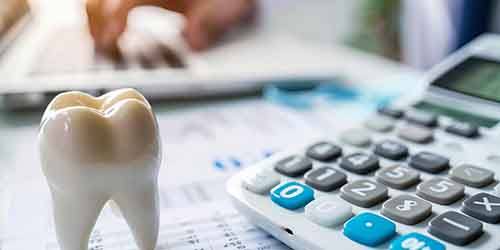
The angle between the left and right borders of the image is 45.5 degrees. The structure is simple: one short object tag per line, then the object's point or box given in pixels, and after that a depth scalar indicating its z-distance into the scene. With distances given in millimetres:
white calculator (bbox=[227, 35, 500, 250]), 244
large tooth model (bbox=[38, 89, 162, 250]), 219
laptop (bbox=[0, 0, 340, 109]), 433
